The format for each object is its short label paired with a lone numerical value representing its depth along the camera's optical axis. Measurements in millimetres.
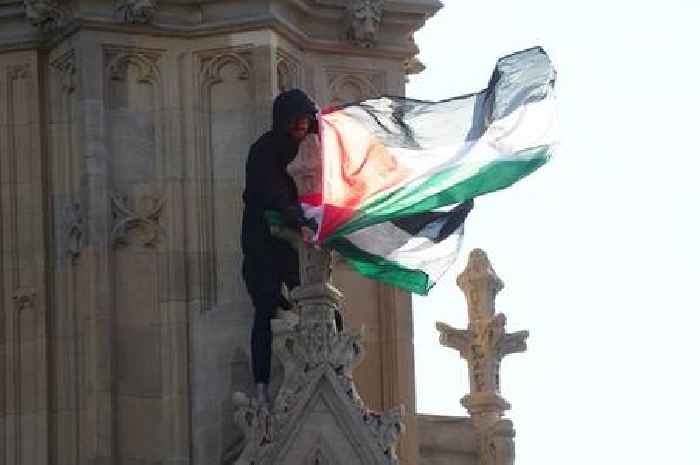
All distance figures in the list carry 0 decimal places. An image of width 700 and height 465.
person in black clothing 28672
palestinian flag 28828
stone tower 28812
